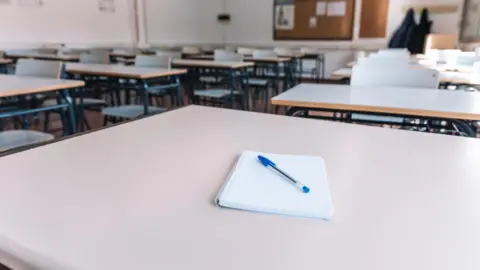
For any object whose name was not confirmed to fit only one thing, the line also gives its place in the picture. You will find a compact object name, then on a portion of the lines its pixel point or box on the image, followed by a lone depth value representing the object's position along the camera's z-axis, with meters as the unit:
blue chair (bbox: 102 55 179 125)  2.60
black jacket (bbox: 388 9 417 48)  7.19
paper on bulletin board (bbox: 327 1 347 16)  8.04
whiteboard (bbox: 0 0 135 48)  5.50
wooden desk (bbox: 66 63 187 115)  2.63
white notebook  0.57
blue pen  0.63
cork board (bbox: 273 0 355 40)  8.09
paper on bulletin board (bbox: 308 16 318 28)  8.40
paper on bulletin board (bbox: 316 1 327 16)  8.23
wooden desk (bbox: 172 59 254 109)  3.58
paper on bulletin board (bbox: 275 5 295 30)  8.59
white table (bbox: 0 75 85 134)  1.80
